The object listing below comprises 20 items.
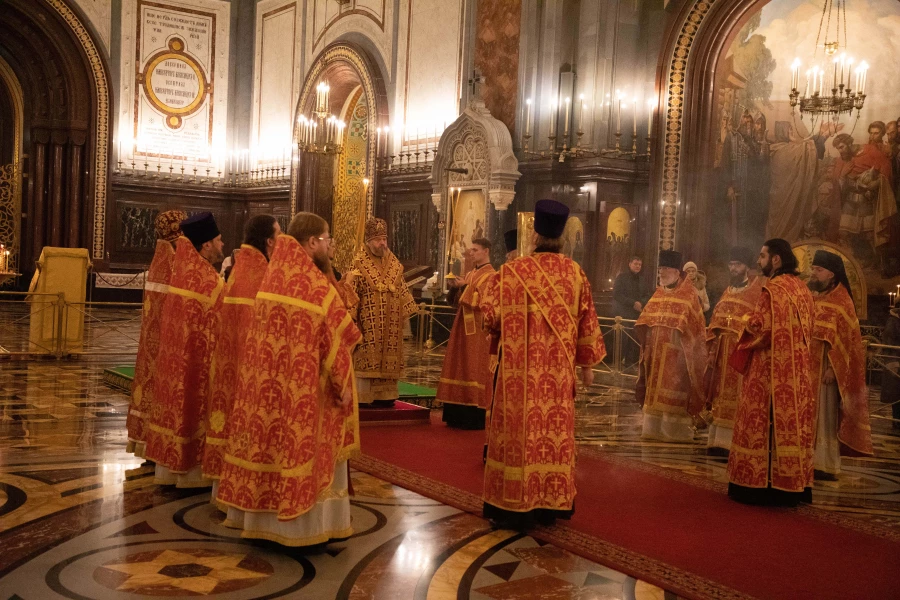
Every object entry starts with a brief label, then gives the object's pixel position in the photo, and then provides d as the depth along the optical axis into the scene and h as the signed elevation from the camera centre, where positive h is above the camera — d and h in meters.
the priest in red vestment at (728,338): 7.70 -0.45
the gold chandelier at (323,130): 11.59 +1.70
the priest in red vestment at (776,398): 6.07 -0.72
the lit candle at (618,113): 14.07 +2.39
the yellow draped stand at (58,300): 12.16 -0.55
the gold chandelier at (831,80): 11.66 +2.63
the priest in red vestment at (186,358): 5.71 -0.58
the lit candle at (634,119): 14.06 +2.32
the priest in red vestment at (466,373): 8.09 -0.84
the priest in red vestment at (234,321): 5.03 -0.30
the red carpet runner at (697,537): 4.47 -1.36
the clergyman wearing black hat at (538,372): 5.14 -0.51
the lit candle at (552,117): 14.54 +2.37
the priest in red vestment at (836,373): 6.93 -0.61
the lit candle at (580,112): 14.28 +2.42
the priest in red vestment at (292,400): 4.45 -0.62
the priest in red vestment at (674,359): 8.27 -0.67
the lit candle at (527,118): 14.88 +2.40
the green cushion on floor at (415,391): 9.50 -1.21
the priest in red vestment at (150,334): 6.20 -0.48
